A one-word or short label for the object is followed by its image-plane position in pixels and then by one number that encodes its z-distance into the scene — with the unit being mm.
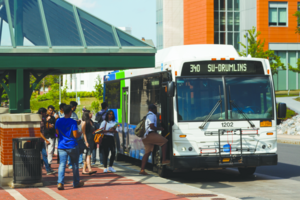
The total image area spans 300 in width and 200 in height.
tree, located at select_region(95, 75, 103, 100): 62622
